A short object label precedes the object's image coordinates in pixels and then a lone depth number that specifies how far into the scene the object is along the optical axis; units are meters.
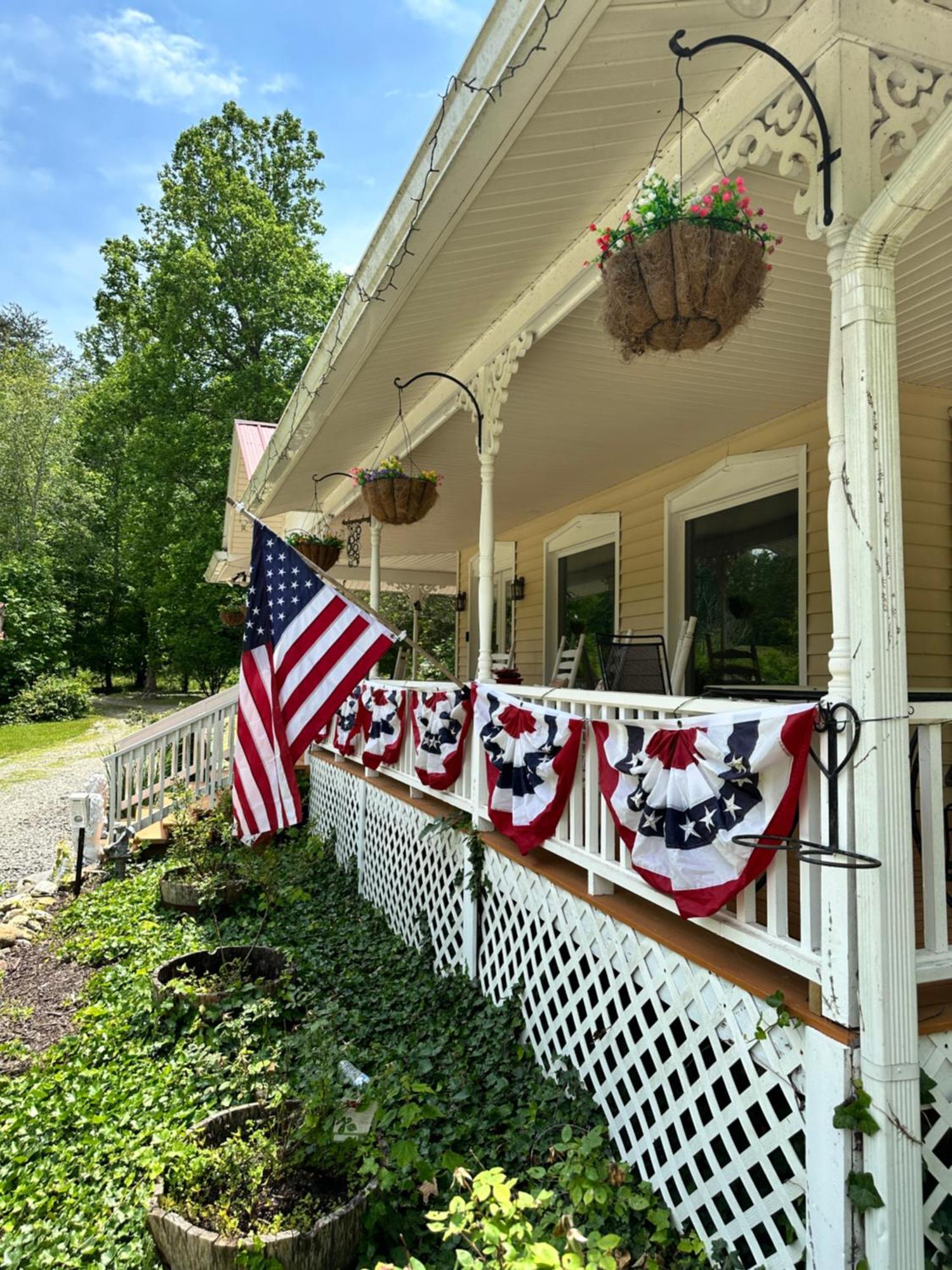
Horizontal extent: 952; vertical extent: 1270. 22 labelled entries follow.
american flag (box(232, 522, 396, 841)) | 3.53
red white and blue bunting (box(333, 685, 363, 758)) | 6.47
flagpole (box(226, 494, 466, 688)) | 3.34
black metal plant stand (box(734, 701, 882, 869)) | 1.86
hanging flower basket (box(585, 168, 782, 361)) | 2.23
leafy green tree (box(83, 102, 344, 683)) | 19.75
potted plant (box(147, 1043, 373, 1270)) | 2.19
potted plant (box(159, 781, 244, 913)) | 5.62
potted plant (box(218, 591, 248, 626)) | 14.17
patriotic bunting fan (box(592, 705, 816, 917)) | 2.04
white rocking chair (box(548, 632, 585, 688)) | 6.86
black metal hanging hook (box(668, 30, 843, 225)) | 2.00
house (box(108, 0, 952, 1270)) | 1.87
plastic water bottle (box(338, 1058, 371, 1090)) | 3.04
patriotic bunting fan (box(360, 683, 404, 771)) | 5.48
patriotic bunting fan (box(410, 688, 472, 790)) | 4.32
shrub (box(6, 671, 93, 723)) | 20.08
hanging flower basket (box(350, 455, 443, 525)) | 5.07
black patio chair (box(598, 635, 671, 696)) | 5.14
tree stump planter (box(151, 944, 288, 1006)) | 4.33
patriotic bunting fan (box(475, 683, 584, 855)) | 3.20
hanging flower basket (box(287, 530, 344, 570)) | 7.44
